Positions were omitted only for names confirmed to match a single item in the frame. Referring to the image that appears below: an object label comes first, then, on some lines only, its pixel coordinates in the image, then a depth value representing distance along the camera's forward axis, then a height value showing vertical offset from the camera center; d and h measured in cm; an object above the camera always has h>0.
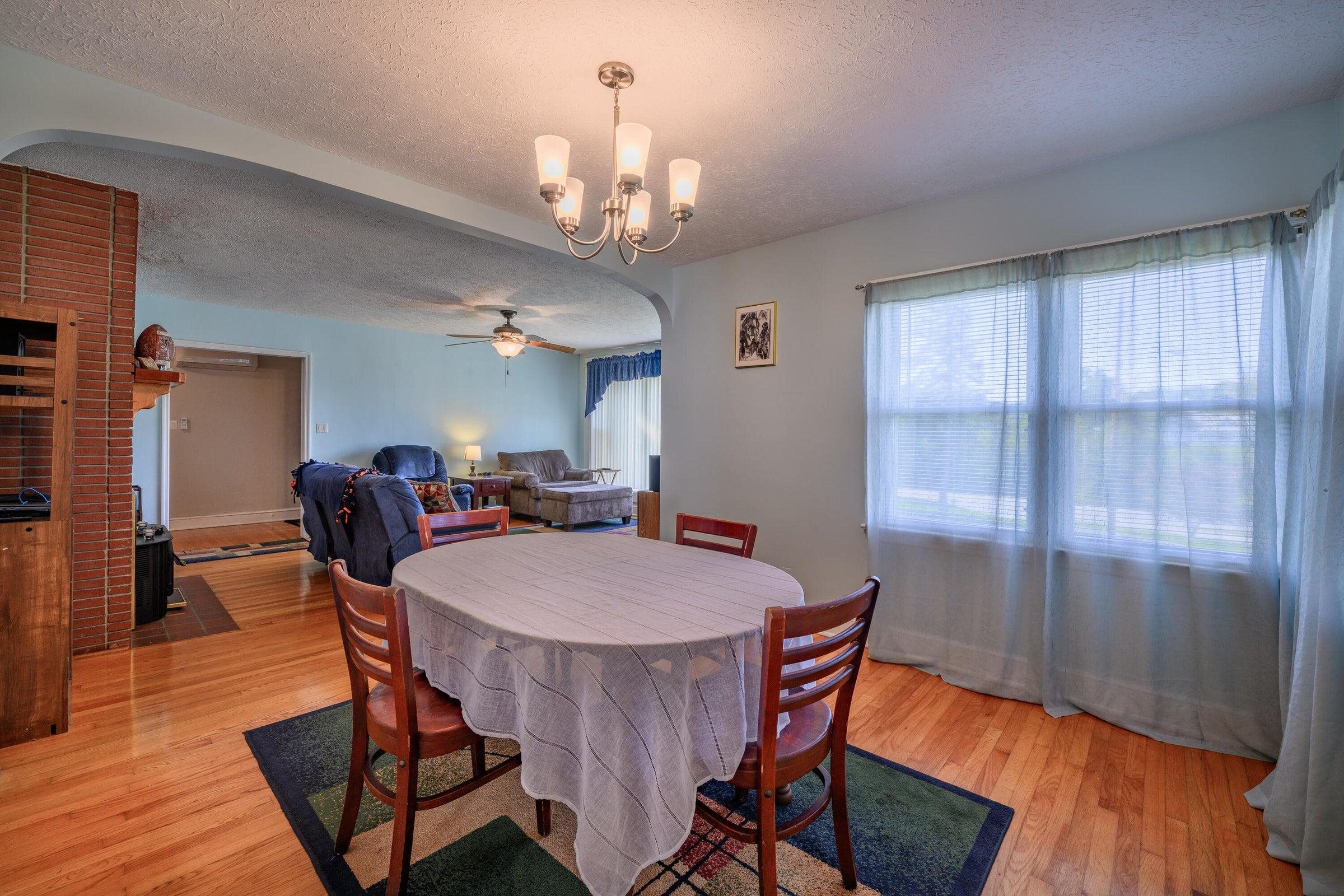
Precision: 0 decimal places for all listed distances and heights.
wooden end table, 710 -56
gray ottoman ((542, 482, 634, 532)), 658 -72
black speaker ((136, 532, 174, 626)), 325 -83
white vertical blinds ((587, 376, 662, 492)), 803 +25
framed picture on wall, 349 +72
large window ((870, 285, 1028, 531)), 259 +20
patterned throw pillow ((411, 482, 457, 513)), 450 -45
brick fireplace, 250 +54
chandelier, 164 +82
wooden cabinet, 196 -50
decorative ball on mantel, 306 +49
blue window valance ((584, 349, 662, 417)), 779 +110
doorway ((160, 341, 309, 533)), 646 +3
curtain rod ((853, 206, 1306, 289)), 198 +86
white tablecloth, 114 -55
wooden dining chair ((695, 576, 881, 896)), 114 -65
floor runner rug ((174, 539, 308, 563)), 493 -105
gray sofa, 717 -42
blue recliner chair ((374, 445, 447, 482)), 660 -26
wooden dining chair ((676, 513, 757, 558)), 212 -33
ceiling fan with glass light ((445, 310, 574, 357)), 561 +104
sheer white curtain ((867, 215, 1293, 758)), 210 -10
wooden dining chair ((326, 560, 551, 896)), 123 -69
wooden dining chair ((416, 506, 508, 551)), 225 -35
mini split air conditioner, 641 +93
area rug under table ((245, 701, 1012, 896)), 144 -113
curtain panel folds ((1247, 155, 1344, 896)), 147 -43
